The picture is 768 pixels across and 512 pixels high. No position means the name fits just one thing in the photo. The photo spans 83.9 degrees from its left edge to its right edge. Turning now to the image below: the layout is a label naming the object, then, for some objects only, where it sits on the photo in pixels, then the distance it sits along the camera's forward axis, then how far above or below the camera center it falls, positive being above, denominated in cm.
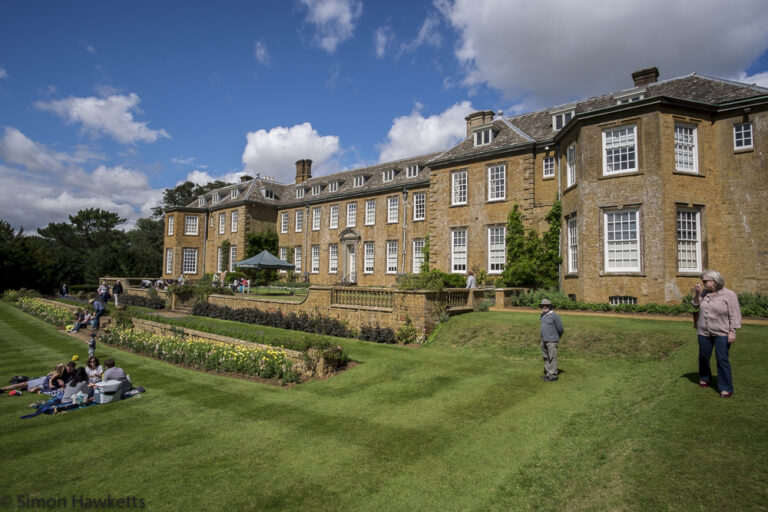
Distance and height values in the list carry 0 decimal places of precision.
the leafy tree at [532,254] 2088 +112
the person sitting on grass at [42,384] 964 -251
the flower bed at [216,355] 1048 -223
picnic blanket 819 -259
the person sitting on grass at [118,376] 902 -216
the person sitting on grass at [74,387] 844 -233
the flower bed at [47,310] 2103 -204
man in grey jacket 893 -132
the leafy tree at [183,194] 7025 +1336
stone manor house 1644 +399
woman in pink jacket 630 -74
